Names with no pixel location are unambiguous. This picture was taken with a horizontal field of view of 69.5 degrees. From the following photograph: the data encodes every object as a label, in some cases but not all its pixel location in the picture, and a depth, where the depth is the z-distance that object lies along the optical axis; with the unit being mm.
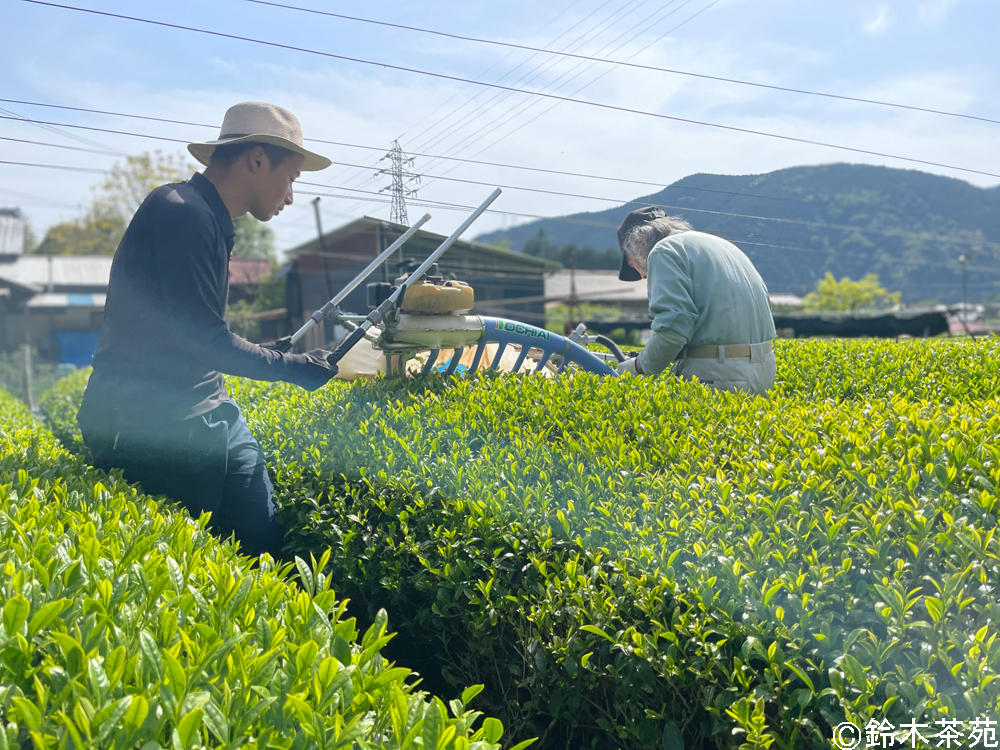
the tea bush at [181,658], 1220
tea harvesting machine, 3861
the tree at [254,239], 61375
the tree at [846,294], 60516
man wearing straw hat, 3135
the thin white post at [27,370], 17016
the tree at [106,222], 41156
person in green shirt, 4227
